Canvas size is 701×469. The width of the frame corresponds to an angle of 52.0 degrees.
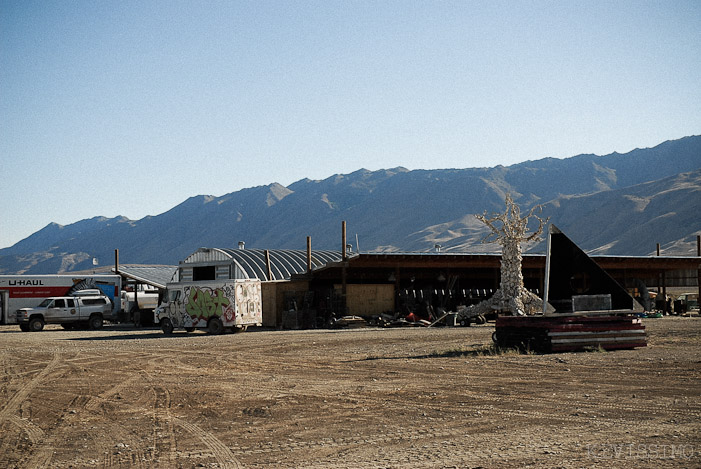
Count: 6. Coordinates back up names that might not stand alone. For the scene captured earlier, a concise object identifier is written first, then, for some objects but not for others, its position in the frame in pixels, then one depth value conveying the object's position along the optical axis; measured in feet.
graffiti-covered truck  101.71
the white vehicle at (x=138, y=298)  154.64
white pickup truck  119.85
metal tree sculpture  108.47
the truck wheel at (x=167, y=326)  104.88
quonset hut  123.24
